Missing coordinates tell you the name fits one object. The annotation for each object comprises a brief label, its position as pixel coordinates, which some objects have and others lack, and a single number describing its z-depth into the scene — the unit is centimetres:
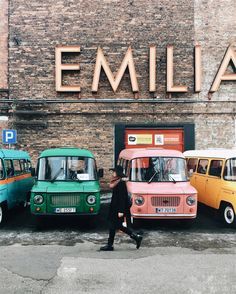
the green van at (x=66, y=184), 822
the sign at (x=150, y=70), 1484
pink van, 834
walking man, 674
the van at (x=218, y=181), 894
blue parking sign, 1377
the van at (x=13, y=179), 913
